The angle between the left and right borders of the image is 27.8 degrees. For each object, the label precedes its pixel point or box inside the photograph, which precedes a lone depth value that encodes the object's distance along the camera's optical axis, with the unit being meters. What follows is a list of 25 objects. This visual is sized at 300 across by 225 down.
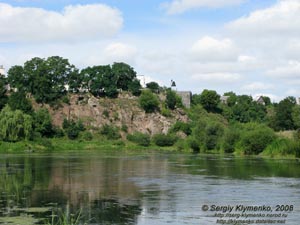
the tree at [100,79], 134.75
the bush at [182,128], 131.12
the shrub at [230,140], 85.19
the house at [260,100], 177.55
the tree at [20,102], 117.69
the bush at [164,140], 119.75
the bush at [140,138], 121.75
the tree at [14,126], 101.62
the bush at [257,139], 77.19
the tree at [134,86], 140.38
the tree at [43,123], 116.70
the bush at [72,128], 122.62
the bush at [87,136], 122.06
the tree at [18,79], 128.75
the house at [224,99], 159.39
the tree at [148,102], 137.62
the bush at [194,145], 95.19
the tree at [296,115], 108.94
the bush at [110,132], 126.07
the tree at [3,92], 123.38
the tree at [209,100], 147.88
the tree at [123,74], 137.40
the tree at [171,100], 141.75
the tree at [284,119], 118.69
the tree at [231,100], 156.75
